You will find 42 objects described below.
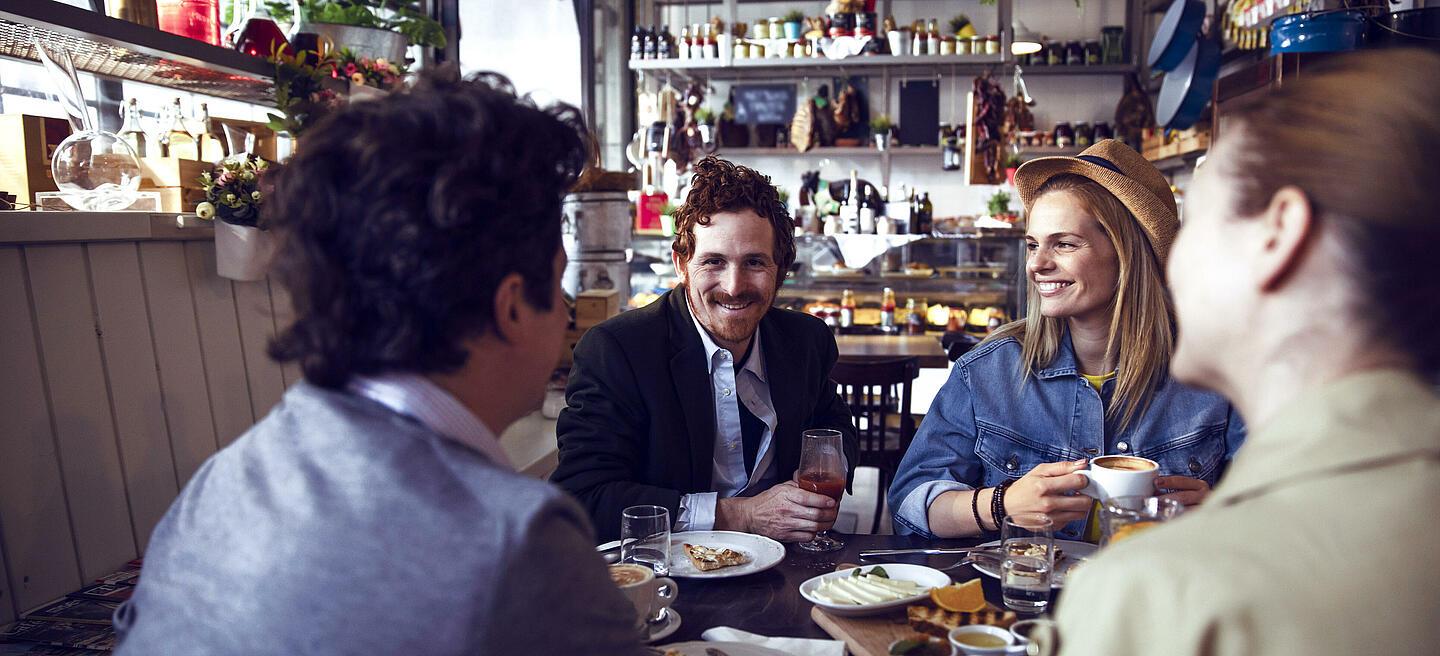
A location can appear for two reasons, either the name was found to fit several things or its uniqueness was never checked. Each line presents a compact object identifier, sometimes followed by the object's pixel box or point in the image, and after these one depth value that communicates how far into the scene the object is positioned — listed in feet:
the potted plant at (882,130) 26.81
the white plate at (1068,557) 5.34
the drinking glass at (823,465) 6.35
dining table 4.96
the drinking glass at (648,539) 5.40
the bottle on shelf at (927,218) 20.40
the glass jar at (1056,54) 27.91
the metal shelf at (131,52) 6.84
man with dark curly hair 2.70
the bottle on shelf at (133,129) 8.83
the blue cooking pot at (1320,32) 12.70
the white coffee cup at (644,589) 4.52
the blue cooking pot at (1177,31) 17.63
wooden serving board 4.58
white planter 8.58
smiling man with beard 7.22
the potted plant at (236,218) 8.50
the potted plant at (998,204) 25.52
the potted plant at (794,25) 25.47
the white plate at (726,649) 4.45
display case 19.42
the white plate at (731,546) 5.56
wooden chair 13.43
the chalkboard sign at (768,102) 28.30
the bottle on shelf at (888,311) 19.80
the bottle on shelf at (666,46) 23.61
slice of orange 4.75
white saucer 4.76
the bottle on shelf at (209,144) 9.57
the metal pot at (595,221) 15.03
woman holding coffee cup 6.86
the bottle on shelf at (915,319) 19.89
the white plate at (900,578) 4.86
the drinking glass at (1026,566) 4.96
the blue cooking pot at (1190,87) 19.15
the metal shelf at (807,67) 20.94
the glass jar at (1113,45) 27.94
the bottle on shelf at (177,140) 9.23
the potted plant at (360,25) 11.63
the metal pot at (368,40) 11.58
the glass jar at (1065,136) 27.61
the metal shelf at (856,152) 27.48
